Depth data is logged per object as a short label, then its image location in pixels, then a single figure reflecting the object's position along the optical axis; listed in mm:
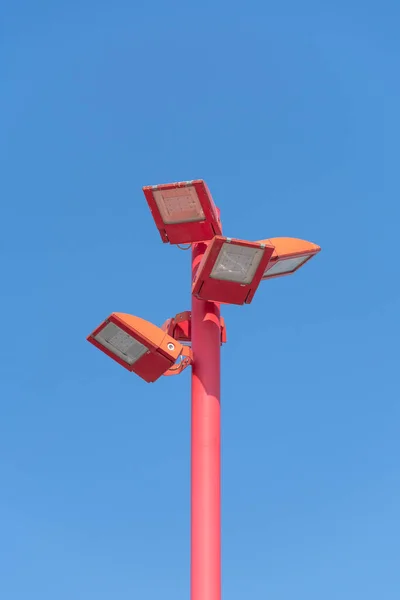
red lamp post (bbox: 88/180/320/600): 8477
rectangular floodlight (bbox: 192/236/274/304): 8445
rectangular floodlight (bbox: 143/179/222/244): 9102
